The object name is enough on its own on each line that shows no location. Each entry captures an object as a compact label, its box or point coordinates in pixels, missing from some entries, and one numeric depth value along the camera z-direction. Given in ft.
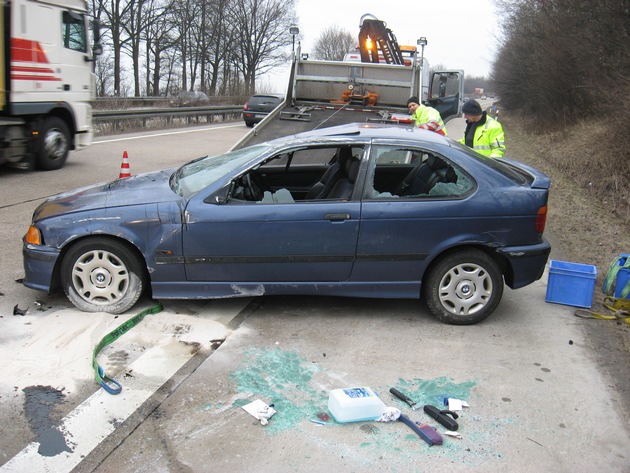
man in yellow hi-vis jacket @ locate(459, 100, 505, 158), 25.64
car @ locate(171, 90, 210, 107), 129.08
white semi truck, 34.20
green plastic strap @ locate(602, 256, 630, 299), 19.12
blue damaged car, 15.84
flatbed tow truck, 35.88
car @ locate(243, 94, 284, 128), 93.97
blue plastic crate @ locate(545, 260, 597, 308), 18.40
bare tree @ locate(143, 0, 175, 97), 164.45
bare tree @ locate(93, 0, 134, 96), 150.71
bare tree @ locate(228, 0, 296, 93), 219.20
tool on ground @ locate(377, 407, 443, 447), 11.20
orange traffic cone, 30.07
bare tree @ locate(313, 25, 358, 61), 288.94
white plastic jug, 11.75
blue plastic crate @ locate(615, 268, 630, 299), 18.60
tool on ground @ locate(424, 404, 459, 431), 11.66
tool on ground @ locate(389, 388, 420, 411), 12.43
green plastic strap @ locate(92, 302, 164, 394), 12.55
